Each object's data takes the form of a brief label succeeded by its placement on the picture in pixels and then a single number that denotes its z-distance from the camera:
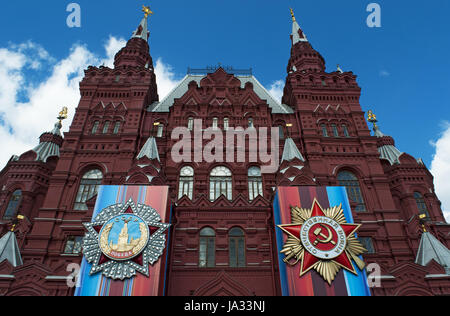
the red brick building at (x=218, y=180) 18.92
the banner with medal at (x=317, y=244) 16.25
